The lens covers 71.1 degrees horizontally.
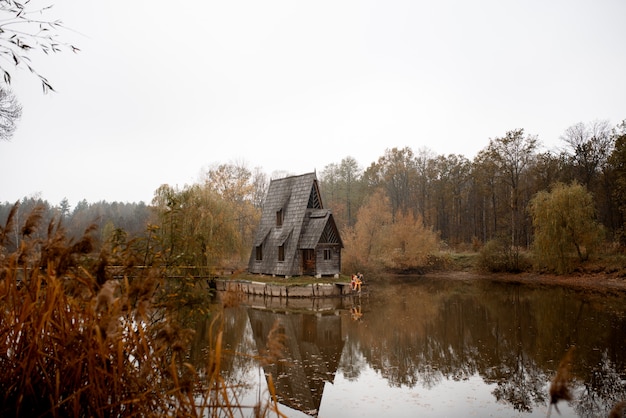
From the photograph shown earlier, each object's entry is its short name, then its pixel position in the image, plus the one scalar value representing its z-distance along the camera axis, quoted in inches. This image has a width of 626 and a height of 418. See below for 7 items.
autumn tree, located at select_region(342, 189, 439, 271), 1286.9
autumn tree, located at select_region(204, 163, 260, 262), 1471.5
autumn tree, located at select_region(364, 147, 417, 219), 1814.7
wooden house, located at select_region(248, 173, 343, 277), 990.4
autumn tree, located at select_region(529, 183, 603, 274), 1091.3
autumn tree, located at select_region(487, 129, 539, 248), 1380.4
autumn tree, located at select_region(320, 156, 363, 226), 1904.5
